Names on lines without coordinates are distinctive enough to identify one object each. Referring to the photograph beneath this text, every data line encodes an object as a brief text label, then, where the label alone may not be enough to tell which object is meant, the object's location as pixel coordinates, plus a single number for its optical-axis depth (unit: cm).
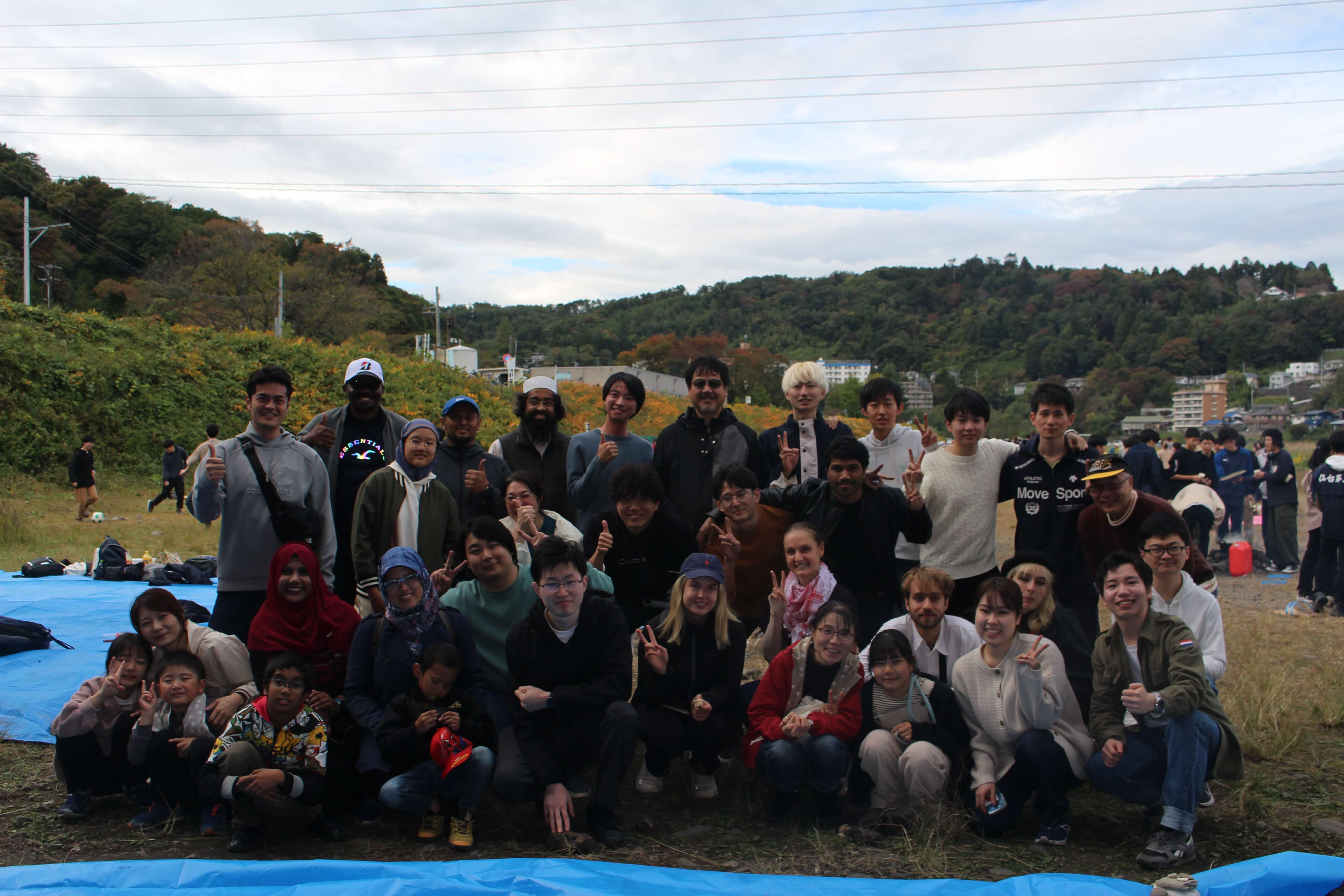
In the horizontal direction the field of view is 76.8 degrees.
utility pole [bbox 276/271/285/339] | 2845
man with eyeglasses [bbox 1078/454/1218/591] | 385
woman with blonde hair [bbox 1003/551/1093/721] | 349
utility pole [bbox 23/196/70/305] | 2761
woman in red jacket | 336
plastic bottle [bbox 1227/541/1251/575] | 993
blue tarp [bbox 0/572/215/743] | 448
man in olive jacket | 306
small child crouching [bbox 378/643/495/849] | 322
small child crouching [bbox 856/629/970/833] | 329
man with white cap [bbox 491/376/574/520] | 477
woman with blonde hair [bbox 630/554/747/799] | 360
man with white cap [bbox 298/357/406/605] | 439
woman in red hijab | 355
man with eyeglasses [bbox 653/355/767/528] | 451
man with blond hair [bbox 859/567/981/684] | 353
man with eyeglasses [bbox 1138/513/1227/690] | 341
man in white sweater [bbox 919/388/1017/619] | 419
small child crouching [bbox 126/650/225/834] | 330
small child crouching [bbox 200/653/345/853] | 309
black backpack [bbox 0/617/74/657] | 523
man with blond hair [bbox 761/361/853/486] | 455
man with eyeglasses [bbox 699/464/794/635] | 399
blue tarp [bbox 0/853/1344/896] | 269
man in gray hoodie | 389
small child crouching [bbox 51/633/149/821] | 334
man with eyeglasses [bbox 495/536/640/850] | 335
